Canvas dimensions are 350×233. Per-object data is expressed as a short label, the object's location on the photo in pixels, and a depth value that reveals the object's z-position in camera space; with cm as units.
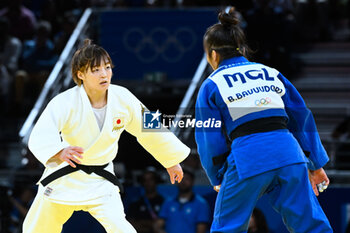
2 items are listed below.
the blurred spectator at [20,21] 1964
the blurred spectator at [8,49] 1830
